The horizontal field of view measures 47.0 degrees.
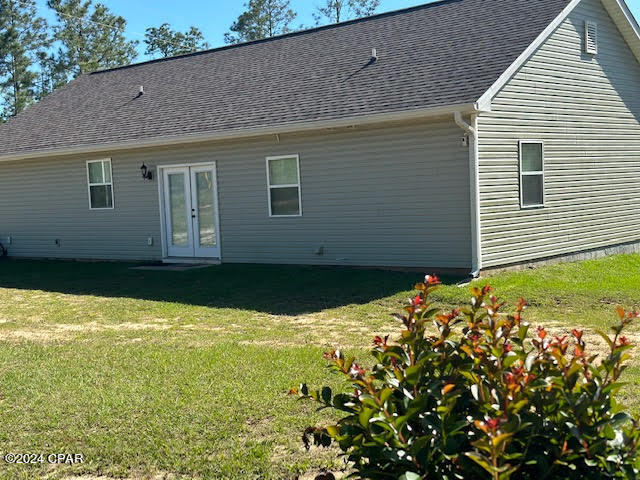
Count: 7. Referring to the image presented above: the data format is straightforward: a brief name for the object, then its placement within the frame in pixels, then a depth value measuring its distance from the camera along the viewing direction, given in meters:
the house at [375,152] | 11.86
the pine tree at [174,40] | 50.47
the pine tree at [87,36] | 42.66
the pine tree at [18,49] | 39.38
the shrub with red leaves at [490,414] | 2.55
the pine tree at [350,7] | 46.69
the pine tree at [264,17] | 49.12
